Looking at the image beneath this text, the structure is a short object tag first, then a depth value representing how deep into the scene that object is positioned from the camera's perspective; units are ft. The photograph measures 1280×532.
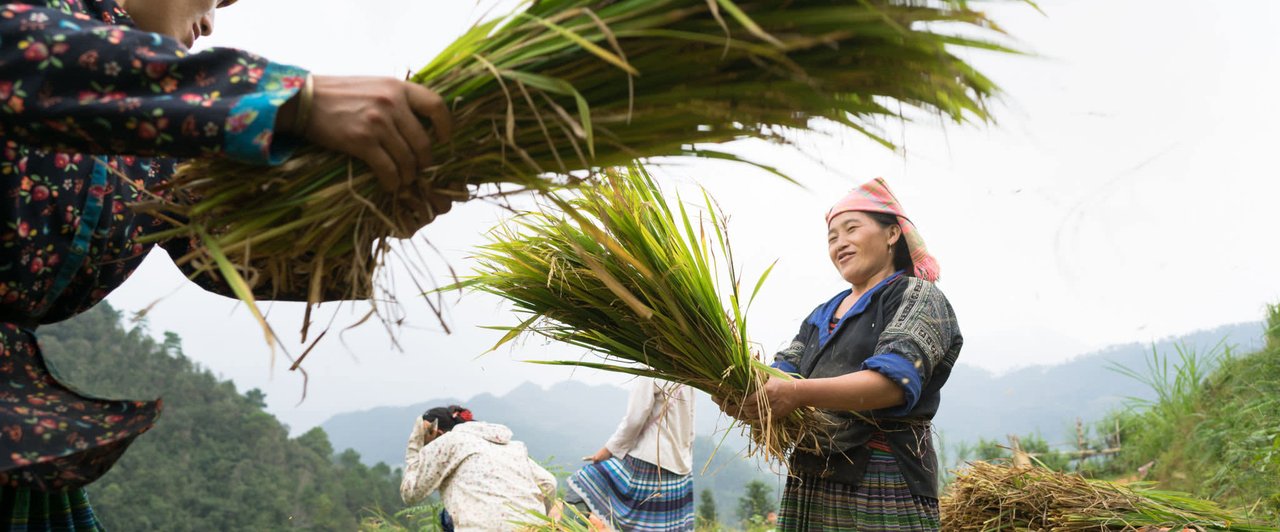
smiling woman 6.19
